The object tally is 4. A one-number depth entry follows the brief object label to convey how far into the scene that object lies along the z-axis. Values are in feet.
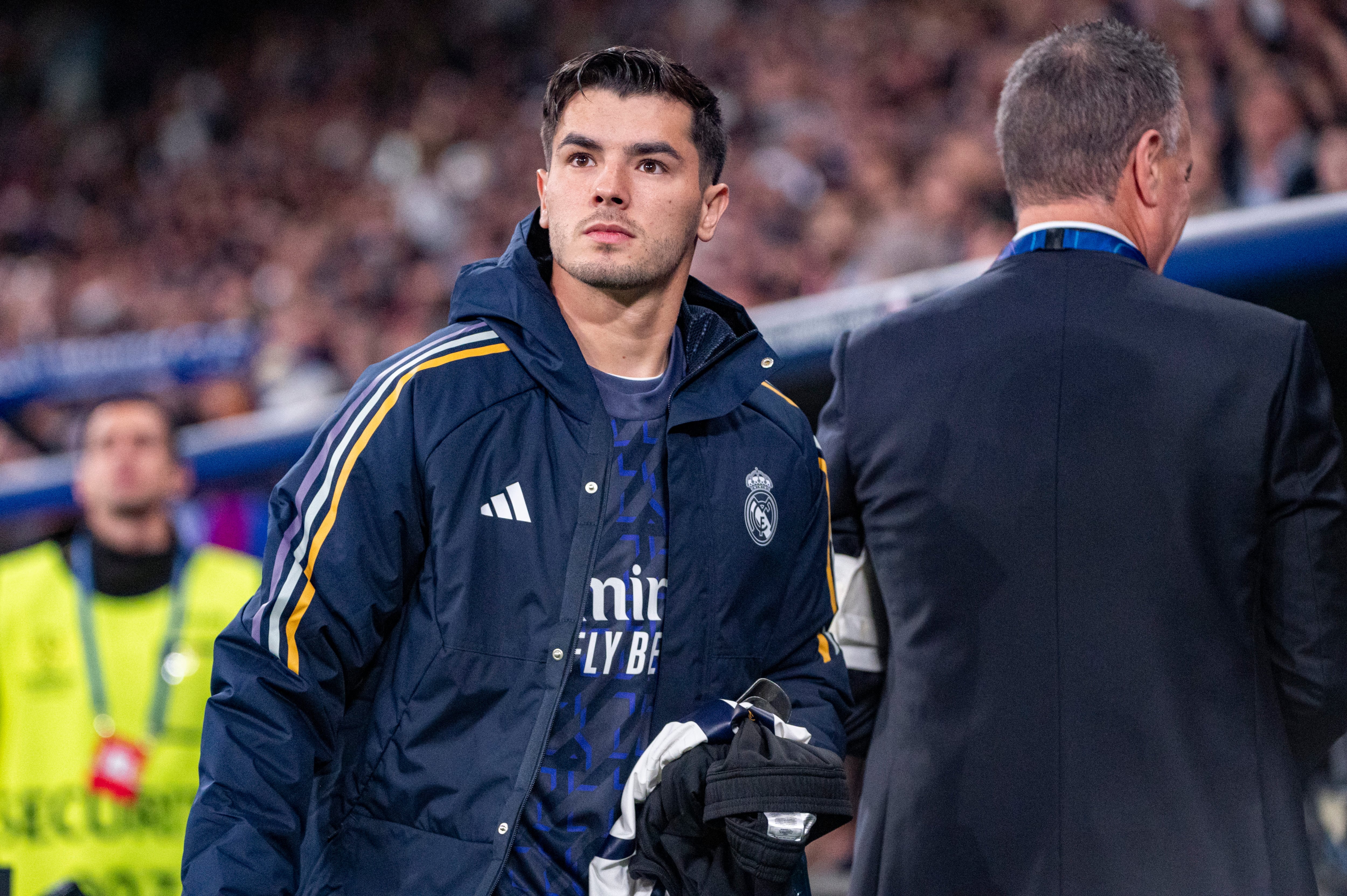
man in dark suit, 21.63
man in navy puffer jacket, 21.23
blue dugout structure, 25.46
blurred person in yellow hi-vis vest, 25.22
